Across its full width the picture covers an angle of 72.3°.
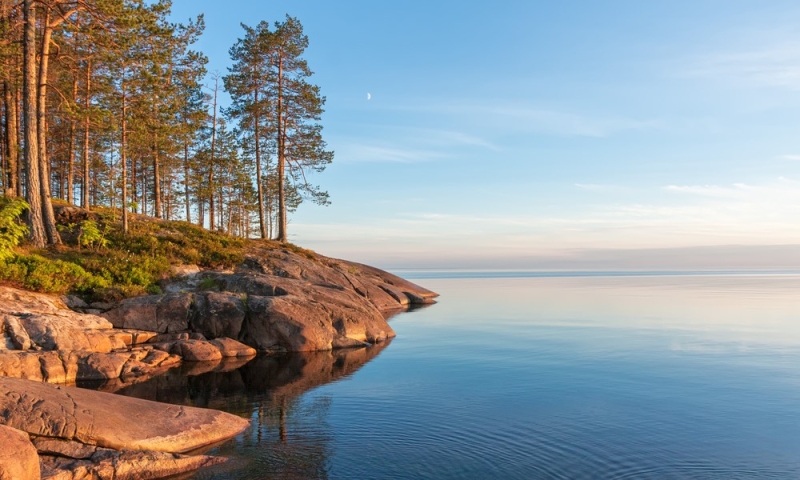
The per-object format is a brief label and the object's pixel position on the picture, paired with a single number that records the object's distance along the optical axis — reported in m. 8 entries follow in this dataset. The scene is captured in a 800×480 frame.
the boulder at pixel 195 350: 18.31
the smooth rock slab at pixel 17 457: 7.27
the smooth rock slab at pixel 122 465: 8.14
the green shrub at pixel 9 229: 19.12
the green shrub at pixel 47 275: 18.72
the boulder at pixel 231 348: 19.34
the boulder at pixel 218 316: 20.34
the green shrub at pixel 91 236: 24.48
